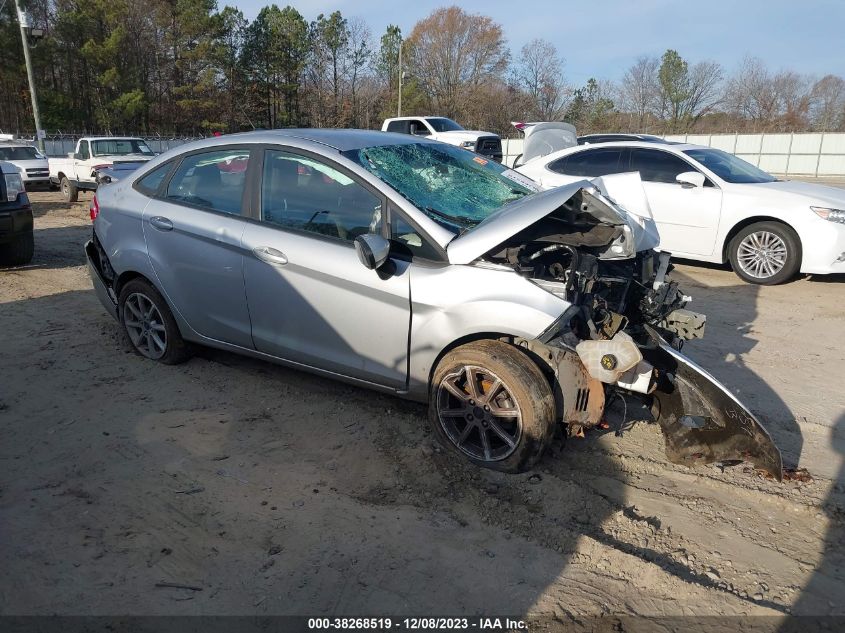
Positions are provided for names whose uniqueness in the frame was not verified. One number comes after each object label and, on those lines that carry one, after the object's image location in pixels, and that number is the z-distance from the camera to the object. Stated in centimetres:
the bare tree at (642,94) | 5328
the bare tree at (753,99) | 5156
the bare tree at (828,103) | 4712
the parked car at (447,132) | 1959
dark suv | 783
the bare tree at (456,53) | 5762
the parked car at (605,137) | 1353
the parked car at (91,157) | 1598
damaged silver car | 329
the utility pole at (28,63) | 2259
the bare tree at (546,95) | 5716
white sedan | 725
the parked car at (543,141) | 1015
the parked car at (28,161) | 1875
